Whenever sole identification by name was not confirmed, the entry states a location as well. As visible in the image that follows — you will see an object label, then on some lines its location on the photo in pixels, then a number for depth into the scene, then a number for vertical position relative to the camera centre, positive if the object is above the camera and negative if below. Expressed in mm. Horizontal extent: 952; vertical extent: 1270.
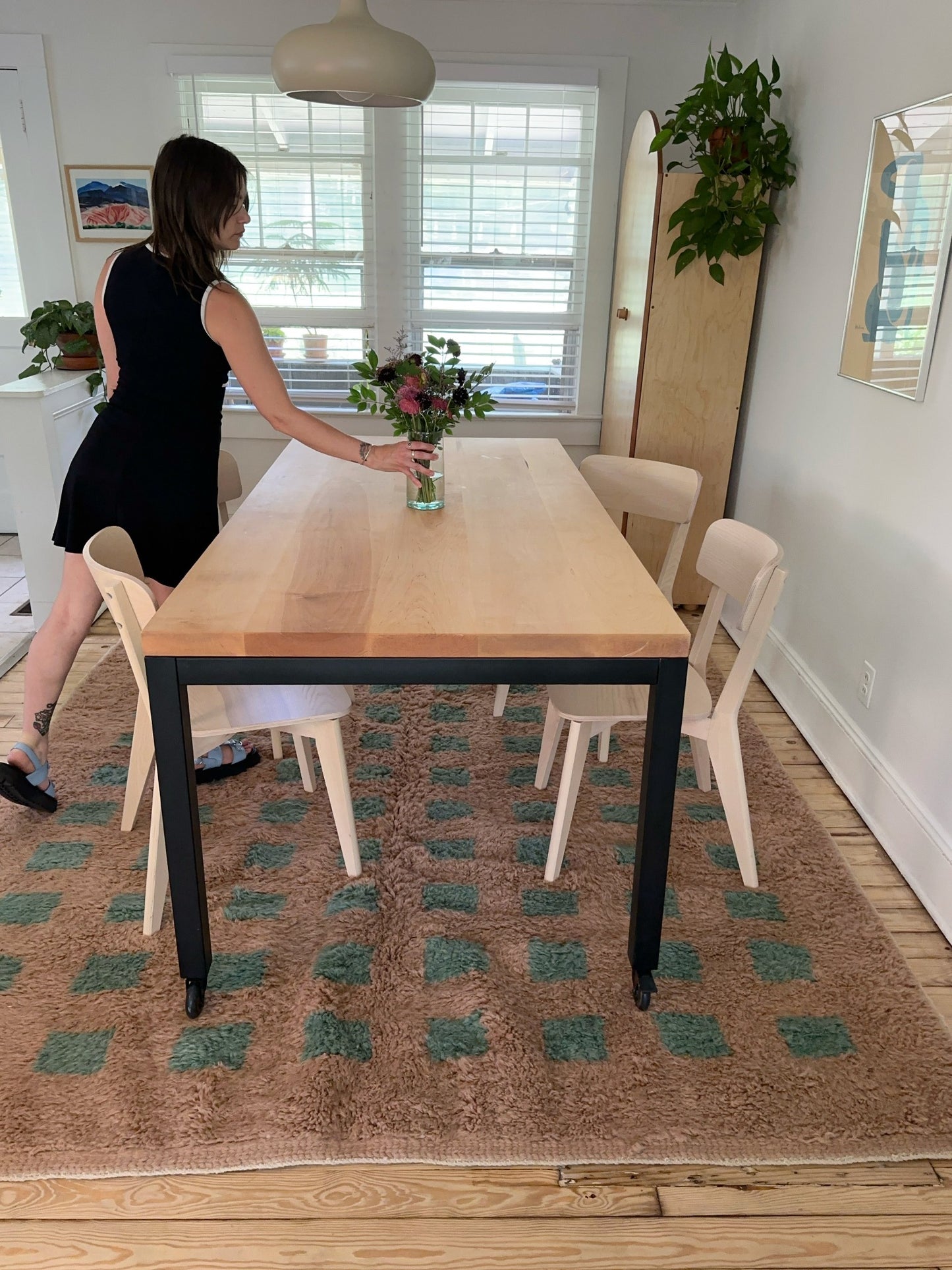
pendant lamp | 1854 +316
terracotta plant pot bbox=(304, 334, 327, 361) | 4409 -462
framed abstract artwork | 2346 +6
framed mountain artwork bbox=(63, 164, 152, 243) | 4160 +114
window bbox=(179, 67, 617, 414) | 4066 +57
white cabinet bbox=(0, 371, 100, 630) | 3475 -767
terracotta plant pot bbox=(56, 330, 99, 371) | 3918 -475
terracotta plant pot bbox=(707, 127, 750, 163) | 3352 +332
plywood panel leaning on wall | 3629 -406
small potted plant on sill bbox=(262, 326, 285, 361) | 4410 -437
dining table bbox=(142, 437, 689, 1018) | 1629 -607
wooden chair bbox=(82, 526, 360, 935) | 1984 -937
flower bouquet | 2230 -332
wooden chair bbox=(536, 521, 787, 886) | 2066 -943
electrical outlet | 2713 -1116
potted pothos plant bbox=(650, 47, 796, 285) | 3326 +276
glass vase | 2344 -563
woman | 2092 -388
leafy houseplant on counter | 3867 -396
